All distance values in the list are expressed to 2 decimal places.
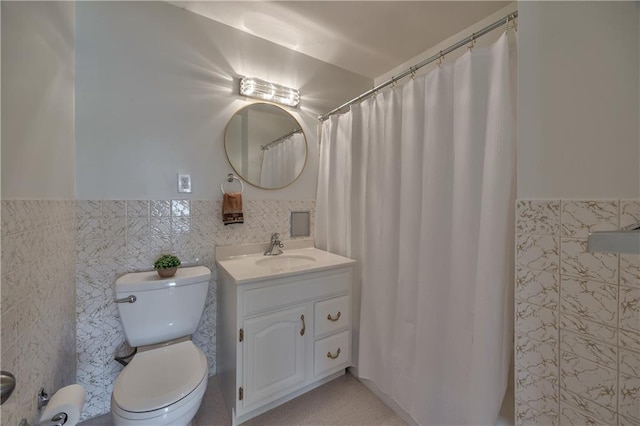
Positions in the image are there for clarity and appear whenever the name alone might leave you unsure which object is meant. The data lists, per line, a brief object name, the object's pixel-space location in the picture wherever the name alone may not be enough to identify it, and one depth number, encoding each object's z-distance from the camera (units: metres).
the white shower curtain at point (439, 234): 0.98
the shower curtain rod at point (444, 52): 0.94
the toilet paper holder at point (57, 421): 0.68
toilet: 0.94
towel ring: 1.68
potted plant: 1.32
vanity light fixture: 1.72
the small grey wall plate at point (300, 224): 2.00
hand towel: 1.61
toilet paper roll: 0.69
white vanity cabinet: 1.27
